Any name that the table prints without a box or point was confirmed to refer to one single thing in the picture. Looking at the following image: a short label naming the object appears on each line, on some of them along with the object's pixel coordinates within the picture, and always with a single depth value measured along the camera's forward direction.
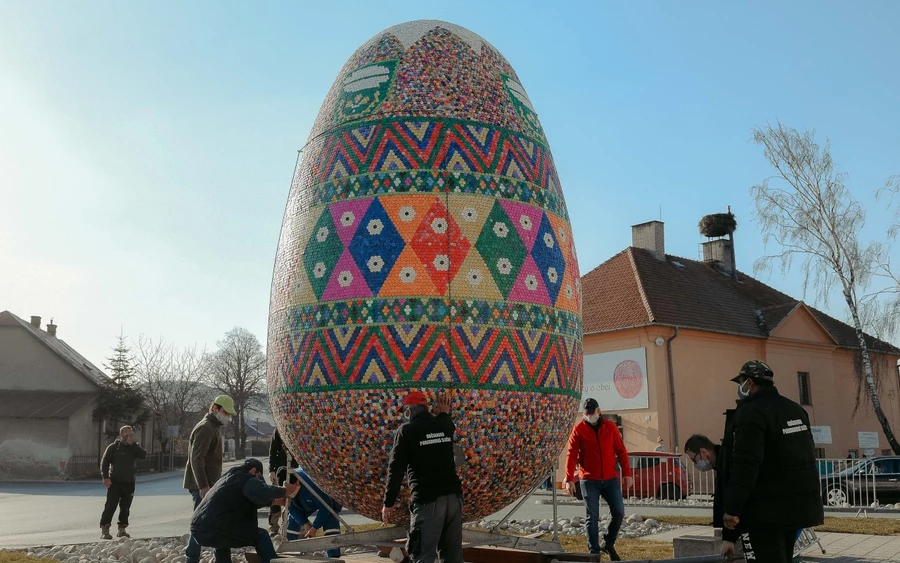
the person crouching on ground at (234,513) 7.01
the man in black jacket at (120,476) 12.92
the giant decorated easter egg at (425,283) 5.89
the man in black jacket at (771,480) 5.45
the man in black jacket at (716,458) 6.36
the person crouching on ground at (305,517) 8.41
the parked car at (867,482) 19.62
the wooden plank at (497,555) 6.45
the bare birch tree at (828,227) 28.66
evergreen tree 43.03
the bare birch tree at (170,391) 58.08
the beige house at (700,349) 29.41
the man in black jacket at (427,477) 5.53
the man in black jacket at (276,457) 9.45
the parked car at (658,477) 21.86
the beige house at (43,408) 39.78
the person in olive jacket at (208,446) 9.84
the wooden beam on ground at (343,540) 6.15
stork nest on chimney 38.50
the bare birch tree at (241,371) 70.50
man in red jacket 9.17
